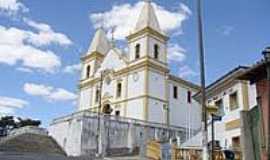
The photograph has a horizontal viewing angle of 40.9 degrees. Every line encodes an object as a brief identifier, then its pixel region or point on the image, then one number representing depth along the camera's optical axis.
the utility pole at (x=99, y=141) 36.74
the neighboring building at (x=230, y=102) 21.70
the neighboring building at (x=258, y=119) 12.52
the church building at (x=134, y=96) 39.16
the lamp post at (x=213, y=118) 13.56
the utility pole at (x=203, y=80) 11.71
